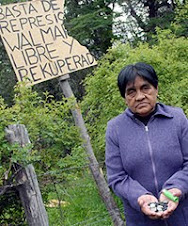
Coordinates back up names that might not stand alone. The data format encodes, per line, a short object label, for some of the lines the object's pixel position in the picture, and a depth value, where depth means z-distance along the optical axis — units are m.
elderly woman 1.51
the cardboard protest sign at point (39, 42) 3.15
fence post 2.20
